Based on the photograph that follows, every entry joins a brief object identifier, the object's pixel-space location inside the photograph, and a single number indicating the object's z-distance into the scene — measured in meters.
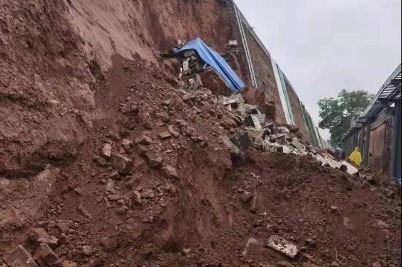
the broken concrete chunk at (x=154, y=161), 5.04
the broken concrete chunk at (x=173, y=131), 5.62
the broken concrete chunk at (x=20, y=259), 3.71
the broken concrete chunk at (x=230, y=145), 6.21
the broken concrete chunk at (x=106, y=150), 5.08
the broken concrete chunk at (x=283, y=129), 9.29
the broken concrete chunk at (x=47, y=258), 3.78
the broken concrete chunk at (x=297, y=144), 8.15
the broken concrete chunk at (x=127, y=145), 5.21
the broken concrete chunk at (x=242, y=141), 6.57
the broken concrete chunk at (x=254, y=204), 5.51
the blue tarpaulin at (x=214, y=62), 11.72
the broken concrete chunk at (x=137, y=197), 4.59
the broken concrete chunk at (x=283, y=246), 4.87
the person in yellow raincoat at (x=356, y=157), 11.08
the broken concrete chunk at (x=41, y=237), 3.95
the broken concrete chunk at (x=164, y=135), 5.48
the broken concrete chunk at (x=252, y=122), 8.16
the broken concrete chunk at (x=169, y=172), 5.00
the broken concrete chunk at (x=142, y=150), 5.17
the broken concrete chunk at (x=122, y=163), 4.93
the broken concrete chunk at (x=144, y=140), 5.31
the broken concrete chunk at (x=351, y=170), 6.87
